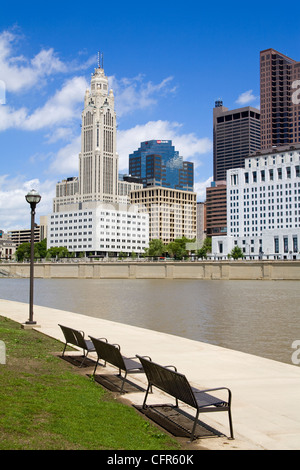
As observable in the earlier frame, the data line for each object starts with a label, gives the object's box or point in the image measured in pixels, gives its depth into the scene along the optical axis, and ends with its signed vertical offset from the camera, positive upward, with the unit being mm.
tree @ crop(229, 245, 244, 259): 187000 +1980
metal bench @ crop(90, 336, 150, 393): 11684 -2342
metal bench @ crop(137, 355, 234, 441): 8633 -2355
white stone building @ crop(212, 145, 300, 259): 185875 +16894
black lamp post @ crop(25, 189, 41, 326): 22438 +2442
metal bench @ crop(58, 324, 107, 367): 14792 -2426
